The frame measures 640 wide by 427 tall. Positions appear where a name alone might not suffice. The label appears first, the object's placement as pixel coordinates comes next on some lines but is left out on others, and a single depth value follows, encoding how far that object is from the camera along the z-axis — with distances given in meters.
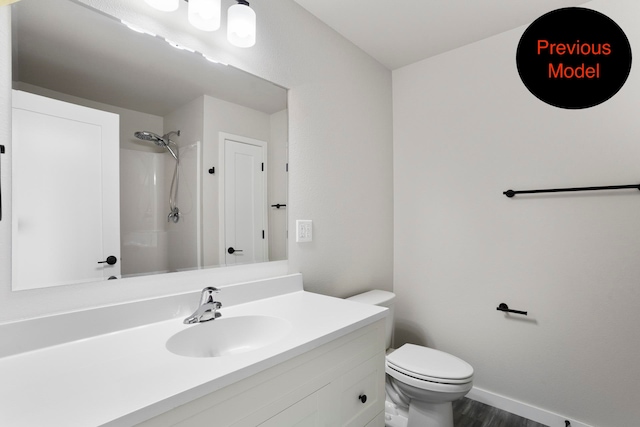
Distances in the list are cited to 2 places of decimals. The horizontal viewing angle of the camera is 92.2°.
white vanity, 0.59
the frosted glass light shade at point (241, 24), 1.22
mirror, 0.91
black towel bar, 1.47
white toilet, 1.40
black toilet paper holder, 1.79
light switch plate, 1.58
